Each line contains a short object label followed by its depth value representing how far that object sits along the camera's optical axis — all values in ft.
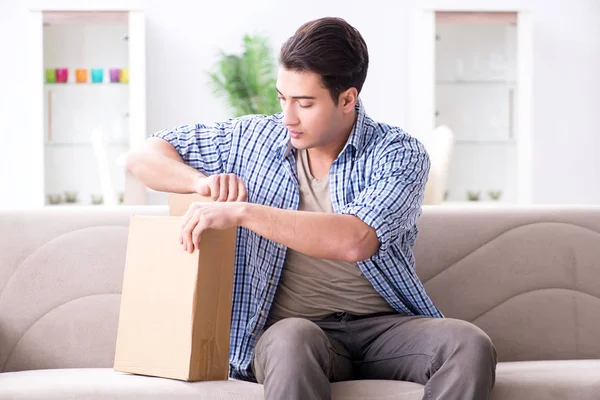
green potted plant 24.91
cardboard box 10.68
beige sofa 11.80
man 10.62
